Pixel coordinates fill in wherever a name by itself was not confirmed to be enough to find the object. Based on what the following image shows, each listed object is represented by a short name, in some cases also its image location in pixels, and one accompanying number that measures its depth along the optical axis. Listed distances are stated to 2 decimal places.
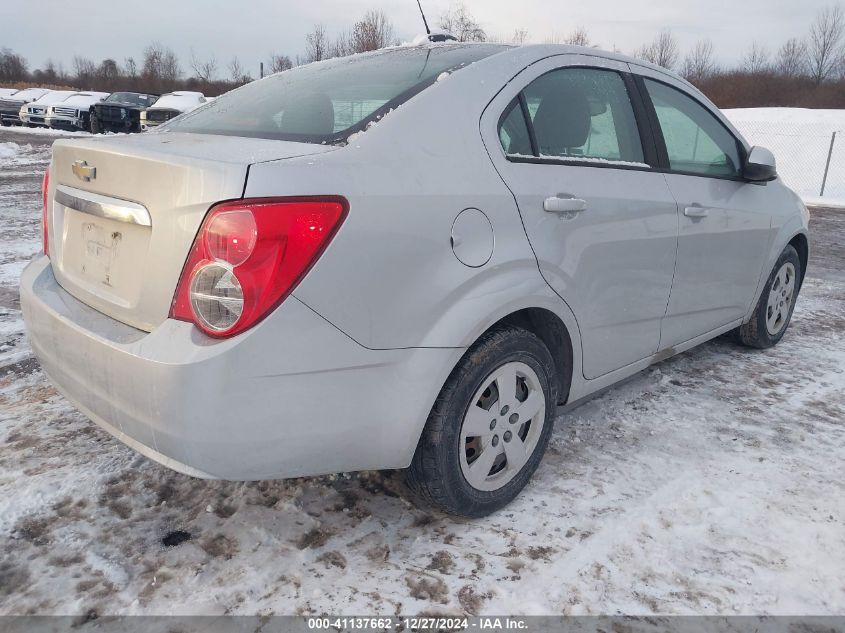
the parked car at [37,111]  27.02
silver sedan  1.73
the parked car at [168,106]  20.97
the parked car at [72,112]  25.48
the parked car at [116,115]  23.20
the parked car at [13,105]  29.33
